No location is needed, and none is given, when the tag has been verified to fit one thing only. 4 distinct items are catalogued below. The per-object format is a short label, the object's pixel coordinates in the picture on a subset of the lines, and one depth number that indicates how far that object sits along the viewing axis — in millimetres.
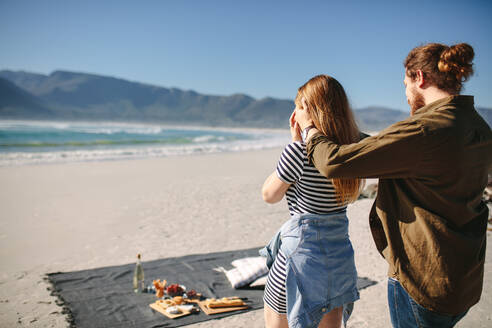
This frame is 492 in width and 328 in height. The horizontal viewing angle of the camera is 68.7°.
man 1085
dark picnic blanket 3090
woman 1476
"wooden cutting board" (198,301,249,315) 3211
